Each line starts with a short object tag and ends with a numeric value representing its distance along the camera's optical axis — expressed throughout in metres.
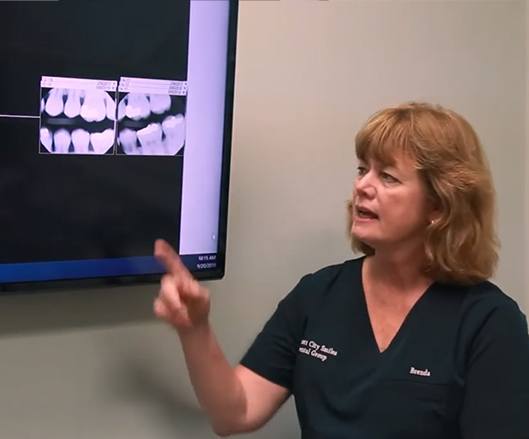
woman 1.53
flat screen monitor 1.38
